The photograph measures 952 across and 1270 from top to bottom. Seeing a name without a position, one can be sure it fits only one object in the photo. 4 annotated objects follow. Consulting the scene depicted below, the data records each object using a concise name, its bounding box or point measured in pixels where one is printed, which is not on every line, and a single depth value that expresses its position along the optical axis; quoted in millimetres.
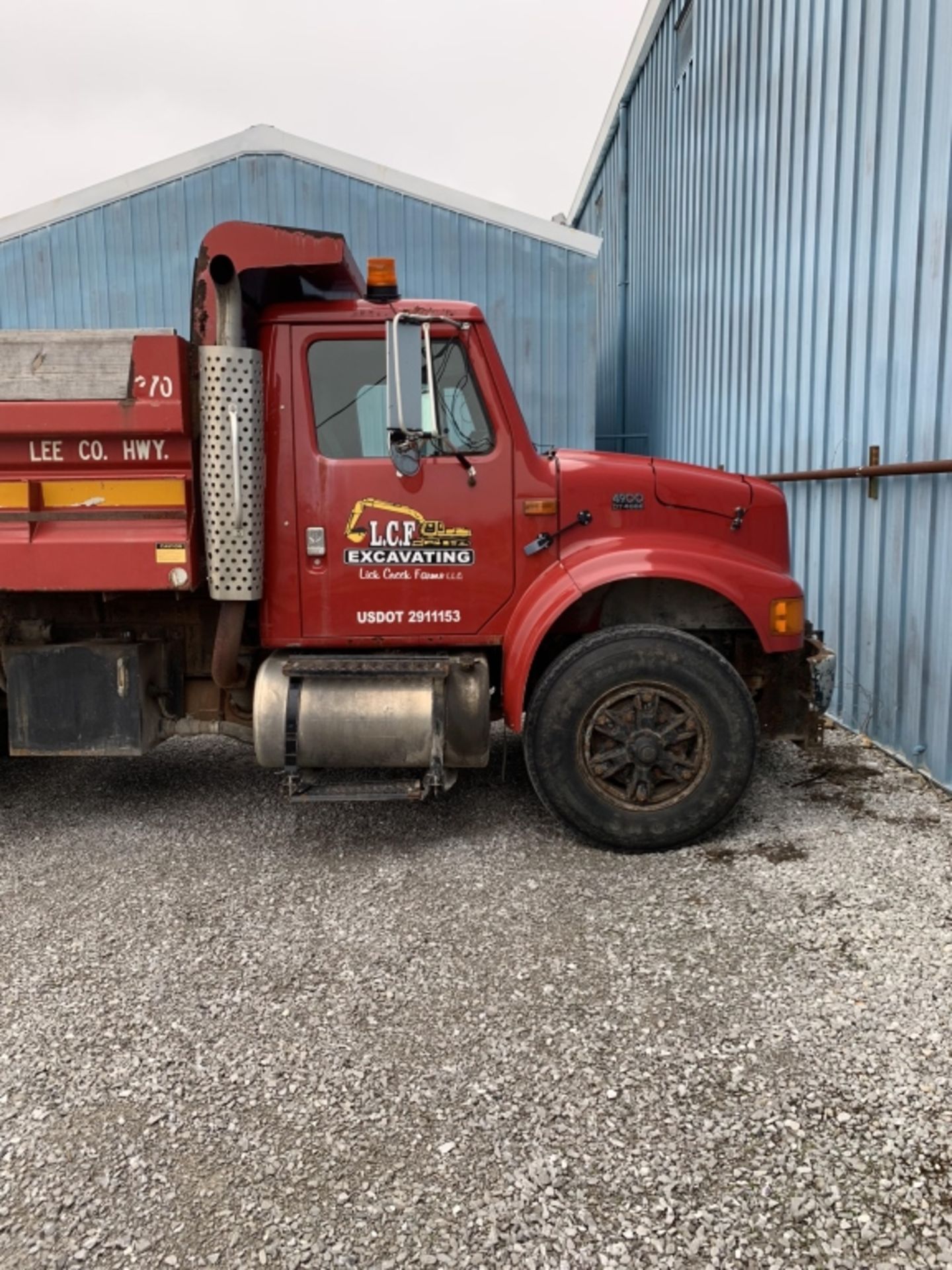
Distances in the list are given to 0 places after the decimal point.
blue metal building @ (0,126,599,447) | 9562
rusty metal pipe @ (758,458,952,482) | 4898
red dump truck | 4105
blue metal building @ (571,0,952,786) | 5090
